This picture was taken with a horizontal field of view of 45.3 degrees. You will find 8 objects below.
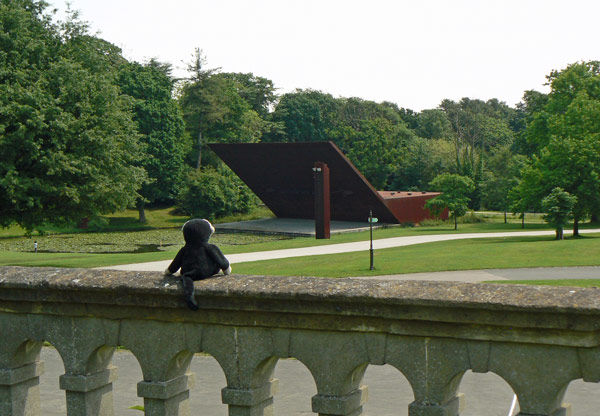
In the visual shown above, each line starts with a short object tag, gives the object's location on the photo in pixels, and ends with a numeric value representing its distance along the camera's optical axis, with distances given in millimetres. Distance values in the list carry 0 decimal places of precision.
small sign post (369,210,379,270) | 26606
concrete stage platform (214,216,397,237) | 50731
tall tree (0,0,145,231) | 27578
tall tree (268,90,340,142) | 102625
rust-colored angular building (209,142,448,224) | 48000
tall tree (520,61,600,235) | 38938
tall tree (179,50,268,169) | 79375
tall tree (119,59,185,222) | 69312
